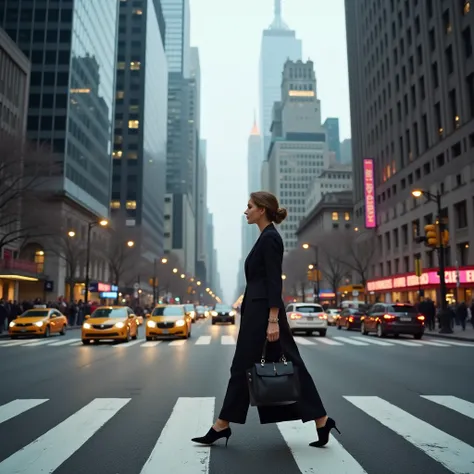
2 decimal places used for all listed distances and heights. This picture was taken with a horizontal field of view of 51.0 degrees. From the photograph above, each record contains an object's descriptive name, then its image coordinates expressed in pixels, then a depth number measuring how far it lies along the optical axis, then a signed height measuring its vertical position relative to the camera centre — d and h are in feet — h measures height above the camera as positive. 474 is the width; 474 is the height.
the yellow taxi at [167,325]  70.44 -3.20
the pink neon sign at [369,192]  224.94 +49.77
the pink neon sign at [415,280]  135.23 +7.20
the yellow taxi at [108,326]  64.46 -3.06
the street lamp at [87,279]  121.86 +6.43
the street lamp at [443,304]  83.82 -0.36
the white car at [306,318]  81.92 -2.60
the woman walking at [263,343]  14.80 -1.28
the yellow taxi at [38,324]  77.97 -3.38
